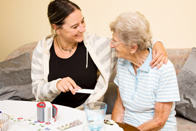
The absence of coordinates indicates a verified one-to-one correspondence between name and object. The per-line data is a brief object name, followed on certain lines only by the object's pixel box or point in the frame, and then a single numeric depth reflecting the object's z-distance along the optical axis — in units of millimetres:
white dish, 948
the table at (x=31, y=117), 975
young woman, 1580
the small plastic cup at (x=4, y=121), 926
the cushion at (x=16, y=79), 1920
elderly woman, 1179
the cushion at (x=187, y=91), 1711
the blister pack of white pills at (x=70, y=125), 967
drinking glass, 899
